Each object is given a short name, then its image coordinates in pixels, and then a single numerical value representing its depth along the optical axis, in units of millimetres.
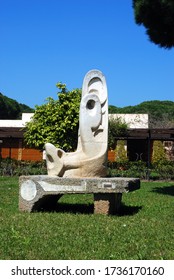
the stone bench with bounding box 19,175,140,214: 7953
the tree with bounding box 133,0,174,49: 11887
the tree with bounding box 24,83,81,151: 19625
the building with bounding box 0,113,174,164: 29703
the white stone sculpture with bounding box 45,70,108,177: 8719
